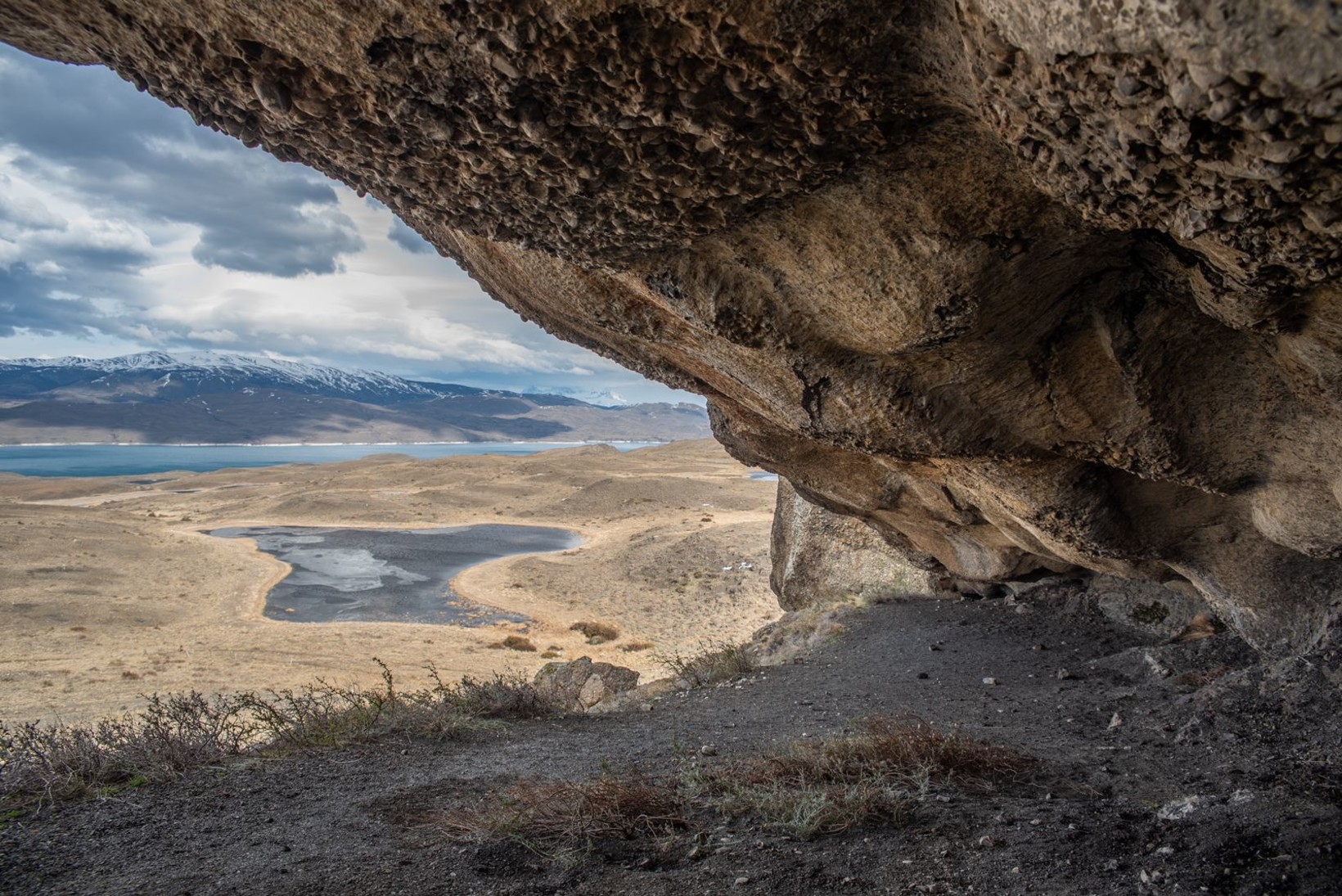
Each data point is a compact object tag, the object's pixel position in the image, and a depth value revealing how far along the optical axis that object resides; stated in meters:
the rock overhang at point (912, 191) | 2.25
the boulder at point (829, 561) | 13.67
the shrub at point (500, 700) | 8.61
